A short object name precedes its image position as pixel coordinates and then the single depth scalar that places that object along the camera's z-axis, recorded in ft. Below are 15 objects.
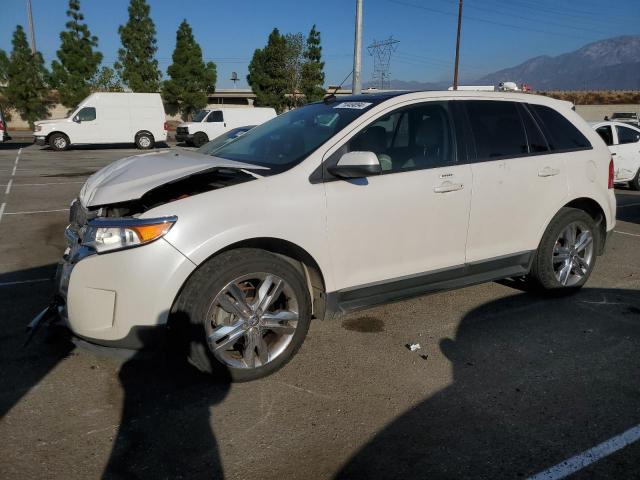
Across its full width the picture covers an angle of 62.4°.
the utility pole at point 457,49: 121.19
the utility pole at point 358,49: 46.98
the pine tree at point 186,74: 148.46
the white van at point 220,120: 84.64
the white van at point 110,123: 75.61
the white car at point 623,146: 39.09
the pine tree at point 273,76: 150.92
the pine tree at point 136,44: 144.15
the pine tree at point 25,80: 128.67
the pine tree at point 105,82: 137.61
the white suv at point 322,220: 9.82
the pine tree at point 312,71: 146.20
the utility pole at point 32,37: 133.10
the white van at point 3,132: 73.31
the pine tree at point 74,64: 131.54
